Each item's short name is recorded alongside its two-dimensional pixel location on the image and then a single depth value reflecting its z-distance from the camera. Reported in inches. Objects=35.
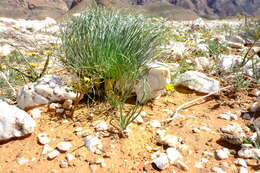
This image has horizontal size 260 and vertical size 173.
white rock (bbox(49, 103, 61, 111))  21.9
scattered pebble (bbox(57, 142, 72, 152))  17.6
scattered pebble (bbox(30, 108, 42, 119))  21.2
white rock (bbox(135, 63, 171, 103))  23.8
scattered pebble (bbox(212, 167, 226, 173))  15.3
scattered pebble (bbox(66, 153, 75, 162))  16.9
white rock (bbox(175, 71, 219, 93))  26.0
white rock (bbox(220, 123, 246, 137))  18.7
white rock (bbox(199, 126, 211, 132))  19.7
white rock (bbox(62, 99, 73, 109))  21.6
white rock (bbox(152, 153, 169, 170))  16.0
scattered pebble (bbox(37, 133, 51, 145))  18.5
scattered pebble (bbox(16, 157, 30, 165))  17.0
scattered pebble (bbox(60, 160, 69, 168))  16.4
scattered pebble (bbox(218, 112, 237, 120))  21.3
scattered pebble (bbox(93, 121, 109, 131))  19.4
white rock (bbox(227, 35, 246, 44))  53.5
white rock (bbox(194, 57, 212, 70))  32.9
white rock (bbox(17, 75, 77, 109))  22.1
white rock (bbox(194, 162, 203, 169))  15.9
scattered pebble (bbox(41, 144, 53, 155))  17.7
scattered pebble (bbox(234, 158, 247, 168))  15.6
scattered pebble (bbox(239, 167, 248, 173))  15.1
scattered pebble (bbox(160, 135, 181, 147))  17.8
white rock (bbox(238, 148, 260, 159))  16.0
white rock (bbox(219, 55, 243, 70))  31.1
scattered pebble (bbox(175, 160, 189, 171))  15.8
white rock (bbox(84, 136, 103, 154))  17.5
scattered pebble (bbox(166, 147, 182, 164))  16.6
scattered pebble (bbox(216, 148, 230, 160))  16.5
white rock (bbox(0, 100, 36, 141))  18.8
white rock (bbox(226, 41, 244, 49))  48.6
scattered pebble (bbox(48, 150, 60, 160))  17.1
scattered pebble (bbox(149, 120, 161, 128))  20.4
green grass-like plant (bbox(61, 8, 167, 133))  22.2
